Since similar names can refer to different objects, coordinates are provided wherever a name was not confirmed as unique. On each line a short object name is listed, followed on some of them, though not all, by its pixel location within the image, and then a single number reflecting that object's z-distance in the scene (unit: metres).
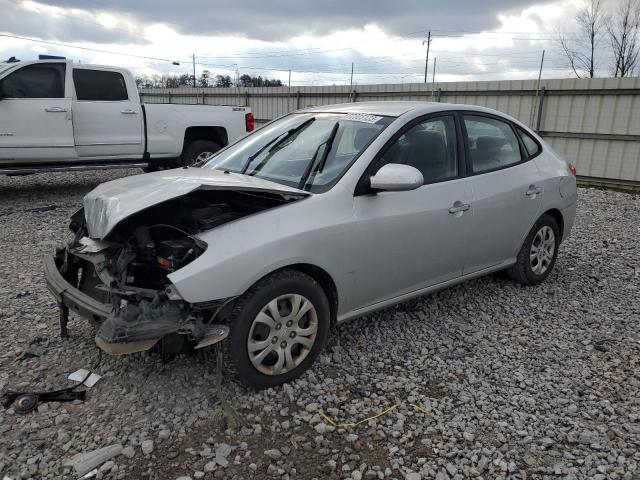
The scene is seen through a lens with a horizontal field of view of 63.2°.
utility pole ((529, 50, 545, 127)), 11.77
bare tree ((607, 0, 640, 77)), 23.50
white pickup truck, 7.86
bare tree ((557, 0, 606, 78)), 24.60
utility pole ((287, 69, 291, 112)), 16.43
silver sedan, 2.83
